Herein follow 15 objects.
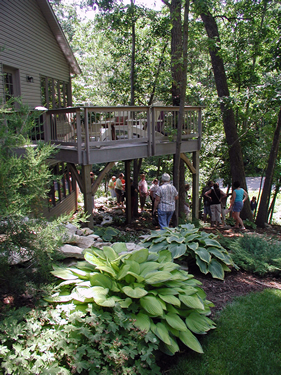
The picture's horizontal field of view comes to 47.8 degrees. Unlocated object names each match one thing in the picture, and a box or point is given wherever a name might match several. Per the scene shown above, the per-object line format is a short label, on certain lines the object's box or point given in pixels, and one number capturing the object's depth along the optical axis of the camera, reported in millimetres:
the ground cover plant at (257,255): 5094
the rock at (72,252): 4057
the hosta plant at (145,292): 3096
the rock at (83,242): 4688
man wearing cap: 6832
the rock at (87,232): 5723
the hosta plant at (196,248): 4586
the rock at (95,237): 5402
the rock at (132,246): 4805
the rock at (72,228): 5285
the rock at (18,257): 3227
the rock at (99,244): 4883
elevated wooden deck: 7047
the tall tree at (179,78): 7914
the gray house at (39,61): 9000
